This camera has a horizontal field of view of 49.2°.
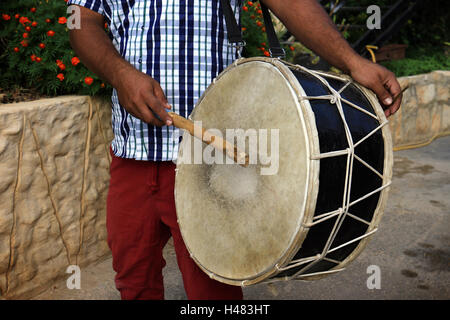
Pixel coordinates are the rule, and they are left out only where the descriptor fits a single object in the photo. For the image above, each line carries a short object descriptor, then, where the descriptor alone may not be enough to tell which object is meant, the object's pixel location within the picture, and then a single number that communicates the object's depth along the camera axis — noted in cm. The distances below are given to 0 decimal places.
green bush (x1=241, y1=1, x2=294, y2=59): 324
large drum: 125
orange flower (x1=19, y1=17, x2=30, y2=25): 269
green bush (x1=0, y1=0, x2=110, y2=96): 264
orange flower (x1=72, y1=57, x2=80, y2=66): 257
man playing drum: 144
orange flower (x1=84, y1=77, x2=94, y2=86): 254
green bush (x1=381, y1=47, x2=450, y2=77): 581
